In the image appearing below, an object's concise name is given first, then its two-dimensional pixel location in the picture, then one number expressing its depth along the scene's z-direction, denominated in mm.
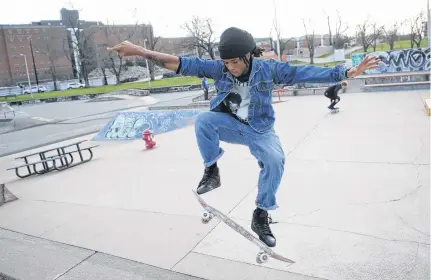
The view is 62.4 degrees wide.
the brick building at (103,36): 74938
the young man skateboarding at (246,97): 2844
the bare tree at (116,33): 77312
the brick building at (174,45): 78062
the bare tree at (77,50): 75062
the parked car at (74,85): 63250
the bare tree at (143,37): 63569
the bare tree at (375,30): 53925
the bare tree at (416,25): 47853
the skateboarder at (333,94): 12562
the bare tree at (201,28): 60559
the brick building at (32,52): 68875
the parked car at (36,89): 60325
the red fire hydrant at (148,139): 11020
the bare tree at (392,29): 53625
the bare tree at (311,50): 51084
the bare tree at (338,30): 57584
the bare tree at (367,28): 54391
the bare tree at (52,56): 72256
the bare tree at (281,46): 56372
